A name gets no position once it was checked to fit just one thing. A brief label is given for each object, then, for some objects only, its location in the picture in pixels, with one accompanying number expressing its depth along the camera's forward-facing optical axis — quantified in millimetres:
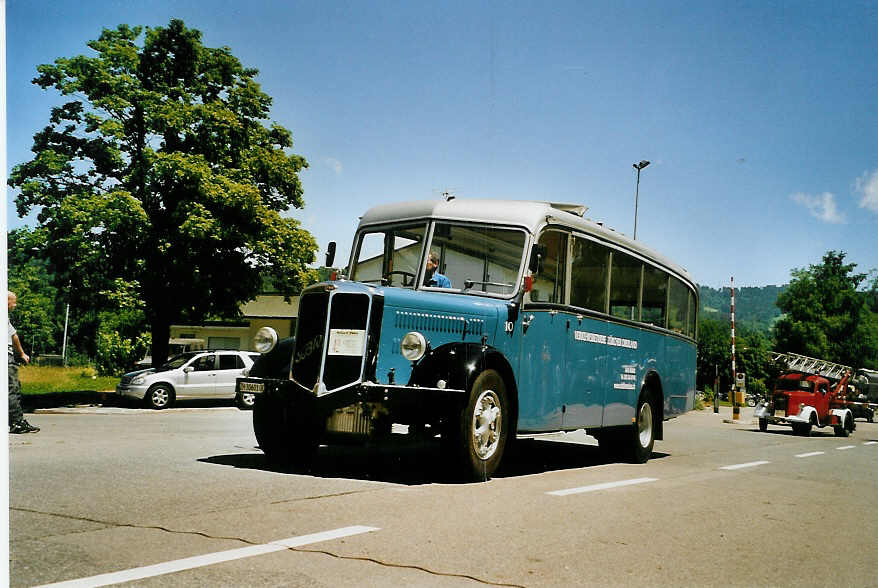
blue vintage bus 8031
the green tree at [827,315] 79438
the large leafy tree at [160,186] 22328
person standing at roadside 11711
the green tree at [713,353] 102188
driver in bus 9391
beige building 47688
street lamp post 43562
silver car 23453
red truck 24703
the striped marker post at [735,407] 32200
